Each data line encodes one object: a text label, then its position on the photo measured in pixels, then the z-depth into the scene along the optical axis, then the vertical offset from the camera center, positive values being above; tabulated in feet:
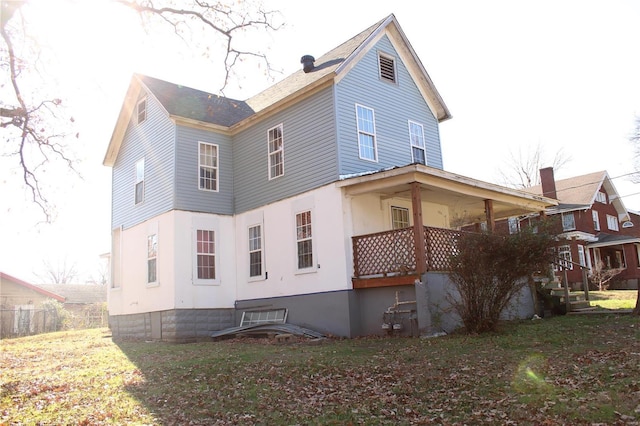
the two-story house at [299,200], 46.34 +9.75
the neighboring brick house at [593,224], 120.98 +14.83
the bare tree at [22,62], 37.20 +19.16
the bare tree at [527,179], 151.39 +30.87
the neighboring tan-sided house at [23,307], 83.92 +2.23
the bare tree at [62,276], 265.13 +19.48
